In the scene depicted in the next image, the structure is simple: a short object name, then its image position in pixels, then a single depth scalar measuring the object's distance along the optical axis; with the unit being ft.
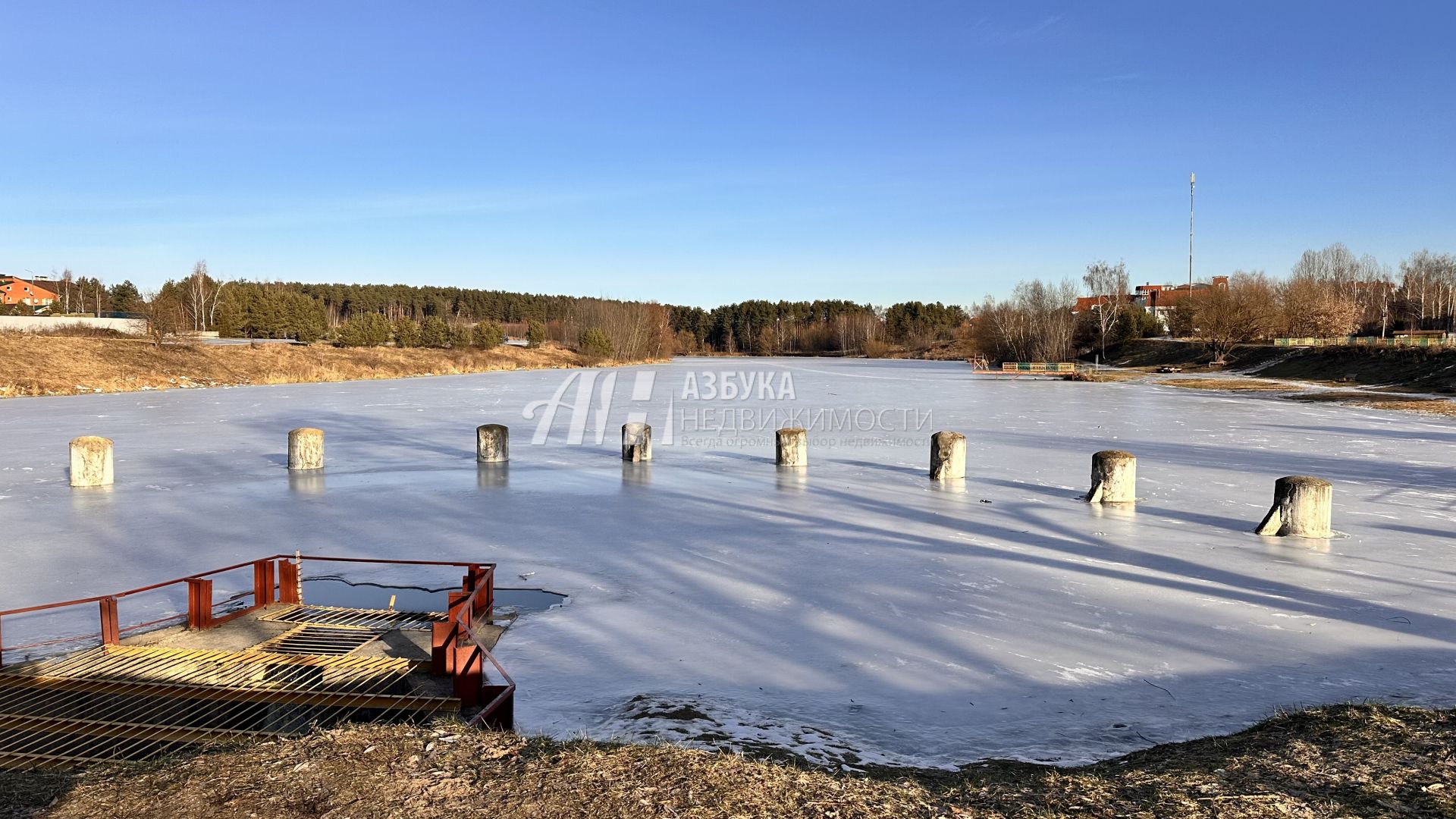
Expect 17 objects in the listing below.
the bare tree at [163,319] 144.65
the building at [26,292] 304.71
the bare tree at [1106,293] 230.48
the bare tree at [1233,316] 186.91
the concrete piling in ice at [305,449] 42.88
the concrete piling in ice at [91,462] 37.45
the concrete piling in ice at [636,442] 46.21
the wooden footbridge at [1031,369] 173.88
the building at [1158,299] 280.92
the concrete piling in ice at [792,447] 44.39
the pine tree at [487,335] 229.45
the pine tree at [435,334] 223.10
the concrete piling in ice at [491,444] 45.91
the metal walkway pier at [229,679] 14.92
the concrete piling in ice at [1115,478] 33.86
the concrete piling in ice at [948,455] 39.99
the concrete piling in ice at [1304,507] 28.07
